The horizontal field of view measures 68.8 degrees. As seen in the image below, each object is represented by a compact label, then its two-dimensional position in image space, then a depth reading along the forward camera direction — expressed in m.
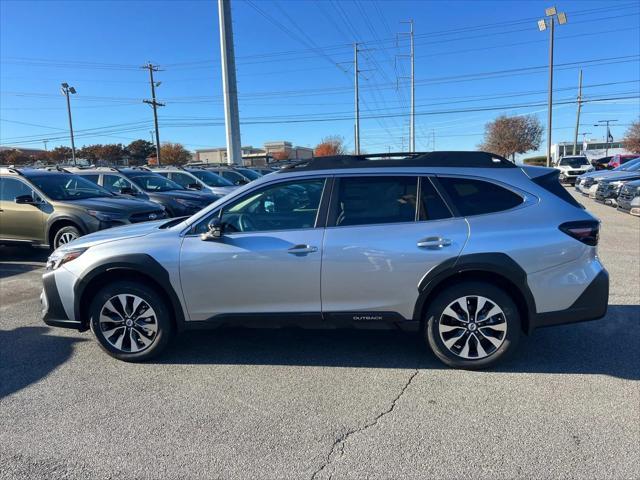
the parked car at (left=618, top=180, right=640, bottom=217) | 12.34
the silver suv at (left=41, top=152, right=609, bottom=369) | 3.73
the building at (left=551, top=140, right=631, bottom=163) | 50.04
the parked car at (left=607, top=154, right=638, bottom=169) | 28.43
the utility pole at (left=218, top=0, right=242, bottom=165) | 22.61
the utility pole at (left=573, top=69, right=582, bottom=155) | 53.54
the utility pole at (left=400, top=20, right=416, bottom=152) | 52.46
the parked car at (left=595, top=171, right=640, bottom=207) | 14.89
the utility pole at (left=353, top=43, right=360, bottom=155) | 48.53
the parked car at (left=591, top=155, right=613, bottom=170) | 30.76
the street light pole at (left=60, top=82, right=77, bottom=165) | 49.94
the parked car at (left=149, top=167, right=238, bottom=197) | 14.27
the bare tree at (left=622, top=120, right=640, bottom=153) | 53.12
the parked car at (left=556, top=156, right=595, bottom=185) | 29.23
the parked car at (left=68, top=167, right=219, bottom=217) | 11.44
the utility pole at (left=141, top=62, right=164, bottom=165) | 47.00
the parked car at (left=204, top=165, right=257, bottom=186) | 19.01
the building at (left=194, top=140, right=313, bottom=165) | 107.50
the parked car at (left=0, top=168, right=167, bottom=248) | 8.36
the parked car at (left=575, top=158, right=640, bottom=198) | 17.23
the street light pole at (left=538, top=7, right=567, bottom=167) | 29.31
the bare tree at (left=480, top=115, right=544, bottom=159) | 64.06
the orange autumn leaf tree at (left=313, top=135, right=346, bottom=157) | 106.31
